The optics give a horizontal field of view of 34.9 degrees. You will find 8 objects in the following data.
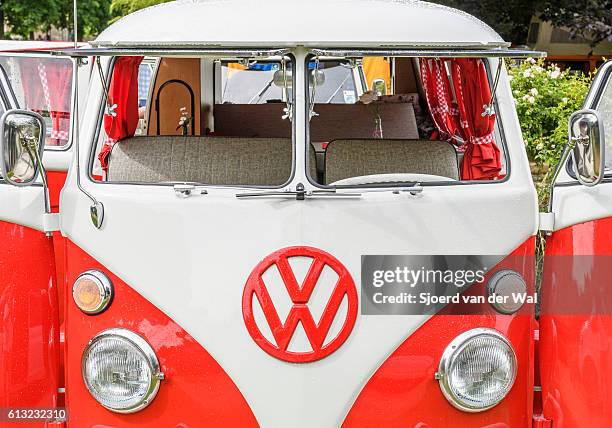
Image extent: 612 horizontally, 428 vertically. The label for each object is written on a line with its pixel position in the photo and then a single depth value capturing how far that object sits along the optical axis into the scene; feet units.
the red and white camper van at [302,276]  11.09
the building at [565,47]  51.72
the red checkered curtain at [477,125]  13.43
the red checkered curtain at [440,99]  17.58
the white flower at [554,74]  31.37
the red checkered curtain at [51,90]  22.54
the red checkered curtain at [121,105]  13.50
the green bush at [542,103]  29.35
